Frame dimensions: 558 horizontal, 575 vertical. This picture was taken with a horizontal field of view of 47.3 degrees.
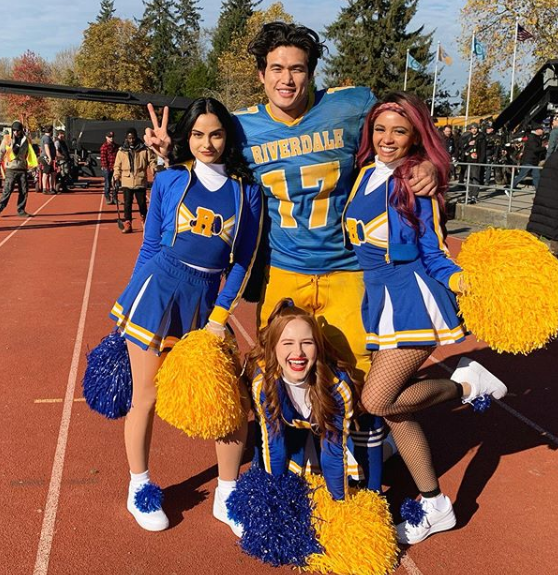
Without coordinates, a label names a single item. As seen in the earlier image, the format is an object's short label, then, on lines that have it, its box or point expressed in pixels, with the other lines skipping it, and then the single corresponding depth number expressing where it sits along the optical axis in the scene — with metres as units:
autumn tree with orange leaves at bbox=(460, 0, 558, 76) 22.61
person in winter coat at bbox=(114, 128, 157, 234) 11.52
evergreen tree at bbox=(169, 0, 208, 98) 56.97
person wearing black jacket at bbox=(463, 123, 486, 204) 14.09
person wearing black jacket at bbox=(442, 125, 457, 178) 16.94
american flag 22.58
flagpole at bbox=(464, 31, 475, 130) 24.06
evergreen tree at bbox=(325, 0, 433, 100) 45.97
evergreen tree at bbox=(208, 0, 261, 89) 59.88
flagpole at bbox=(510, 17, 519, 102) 22.70
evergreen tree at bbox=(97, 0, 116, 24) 70.81
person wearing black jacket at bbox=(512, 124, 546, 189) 12.71
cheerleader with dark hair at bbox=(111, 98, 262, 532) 2.60
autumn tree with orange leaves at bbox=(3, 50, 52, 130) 52.59
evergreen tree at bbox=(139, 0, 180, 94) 61.78
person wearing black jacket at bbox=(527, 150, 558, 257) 6.48
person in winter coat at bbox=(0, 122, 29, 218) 12.18
